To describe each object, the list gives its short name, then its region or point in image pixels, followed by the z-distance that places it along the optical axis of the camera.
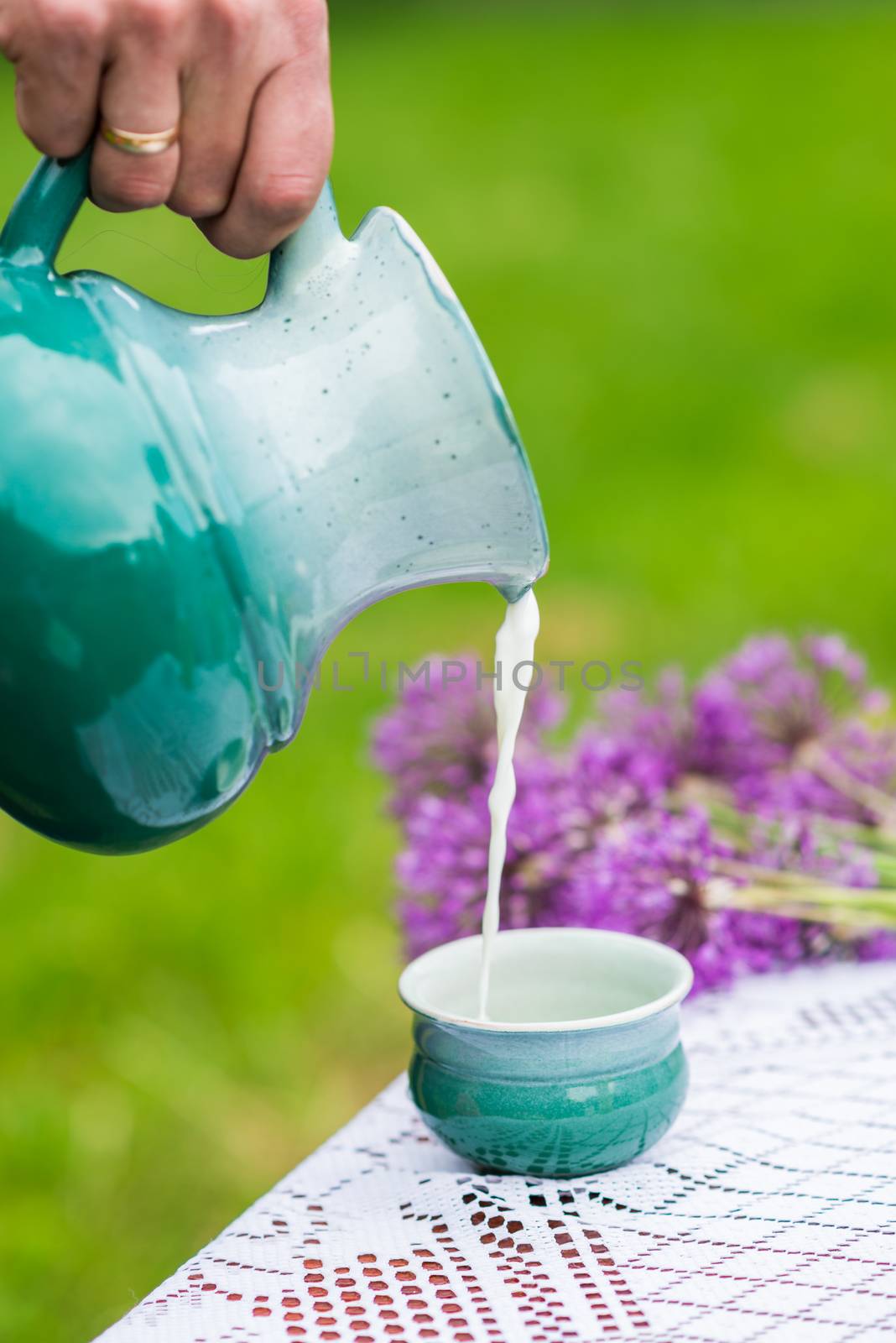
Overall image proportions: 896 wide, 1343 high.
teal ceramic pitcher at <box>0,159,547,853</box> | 1.28
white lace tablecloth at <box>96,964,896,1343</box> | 1.29
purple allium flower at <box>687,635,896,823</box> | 1.56
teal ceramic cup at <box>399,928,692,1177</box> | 1.36
